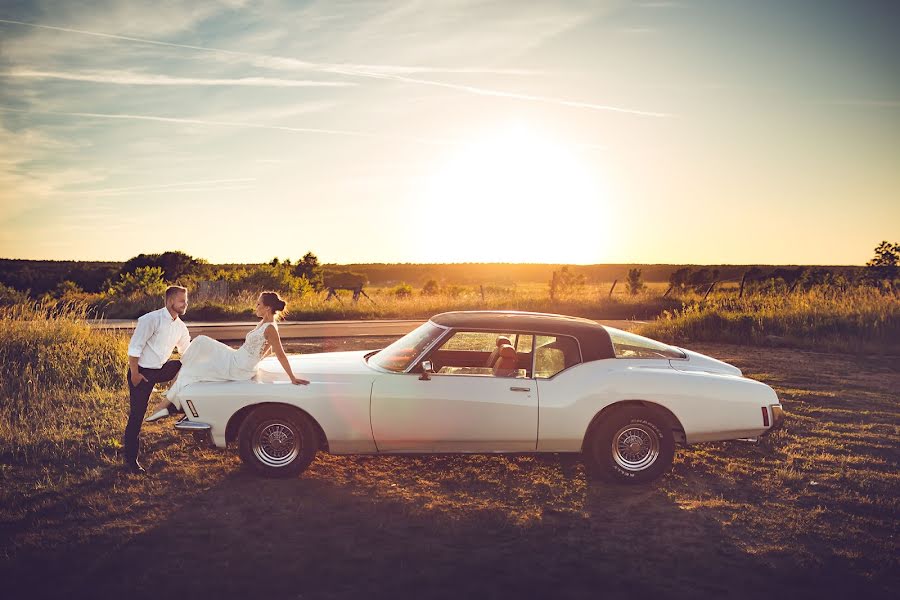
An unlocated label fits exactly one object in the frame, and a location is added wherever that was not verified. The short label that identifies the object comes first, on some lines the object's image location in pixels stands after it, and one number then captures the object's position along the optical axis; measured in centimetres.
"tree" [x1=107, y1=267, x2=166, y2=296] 3219
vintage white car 635
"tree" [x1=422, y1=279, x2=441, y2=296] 5961
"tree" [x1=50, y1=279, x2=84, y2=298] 4580
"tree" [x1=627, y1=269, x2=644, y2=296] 5994
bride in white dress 668
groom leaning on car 678
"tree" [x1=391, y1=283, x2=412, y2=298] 4834
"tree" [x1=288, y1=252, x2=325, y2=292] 4503
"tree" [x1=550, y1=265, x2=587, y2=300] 3382
